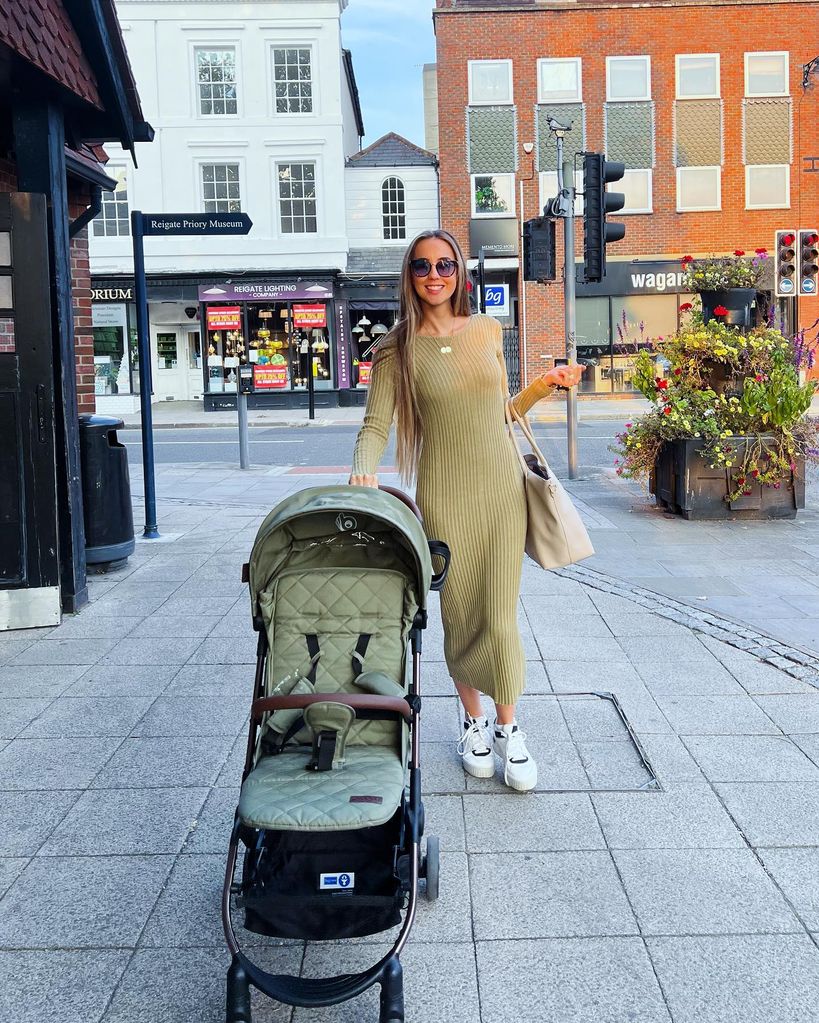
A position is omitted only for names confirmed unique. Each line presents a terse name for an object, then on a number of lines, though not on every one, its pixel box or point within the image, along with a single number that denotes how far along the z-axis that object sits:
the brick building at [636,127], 30.92
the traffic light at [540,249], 13.09
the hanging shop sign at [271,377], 31.48
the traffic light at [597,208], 12.09
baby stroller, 2.60
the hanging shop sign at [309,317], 31.06
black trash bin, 8.12
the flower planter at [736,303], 10.29
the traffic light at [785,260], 16.38
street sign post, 9.30
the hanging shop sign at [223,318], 31.17
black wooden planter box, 9.95
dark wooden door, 6.30
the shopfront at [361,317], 31.22
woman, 3.82
